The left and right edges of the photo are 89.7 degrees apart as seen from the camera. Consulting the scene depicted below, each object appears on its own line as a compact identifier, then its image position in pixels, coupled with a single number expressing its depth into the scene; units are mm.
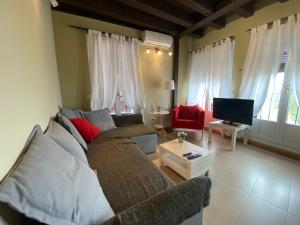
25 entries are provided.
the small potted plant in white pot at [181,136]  2430
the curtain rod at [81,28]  2963
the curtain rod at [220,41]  3430
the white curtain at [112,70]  3137
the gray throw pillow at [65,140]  1293
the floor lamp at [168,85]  3895
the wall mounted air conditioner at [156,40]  3508
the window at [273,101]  2797
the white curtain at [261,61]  2697
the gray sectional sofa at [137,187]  740
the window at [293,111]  2645
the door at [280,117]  2682
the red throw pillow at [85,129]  2244
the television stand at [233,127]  2982
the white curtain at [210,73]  3523
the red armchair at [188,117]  3588
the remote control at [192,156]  1971
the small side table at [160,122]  3864
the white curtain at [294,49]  2484
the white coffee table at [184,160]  1967
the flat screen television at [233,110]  2949
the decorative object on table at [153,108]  4093
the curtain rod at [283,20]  2593
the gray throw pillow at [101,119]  2797
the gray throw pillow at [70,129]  1811
